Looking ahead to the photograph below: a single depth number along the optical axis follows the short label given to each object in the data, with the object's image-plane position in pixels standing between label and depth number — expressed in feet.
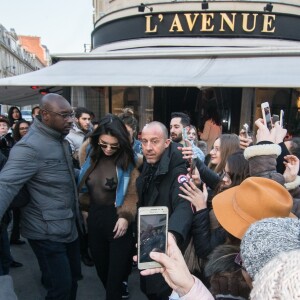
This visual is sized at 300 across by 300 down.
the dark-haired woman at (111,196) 8.00
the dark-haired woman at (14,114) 19.85
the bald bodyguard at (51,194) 6.61
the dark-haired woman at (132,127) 12.32
